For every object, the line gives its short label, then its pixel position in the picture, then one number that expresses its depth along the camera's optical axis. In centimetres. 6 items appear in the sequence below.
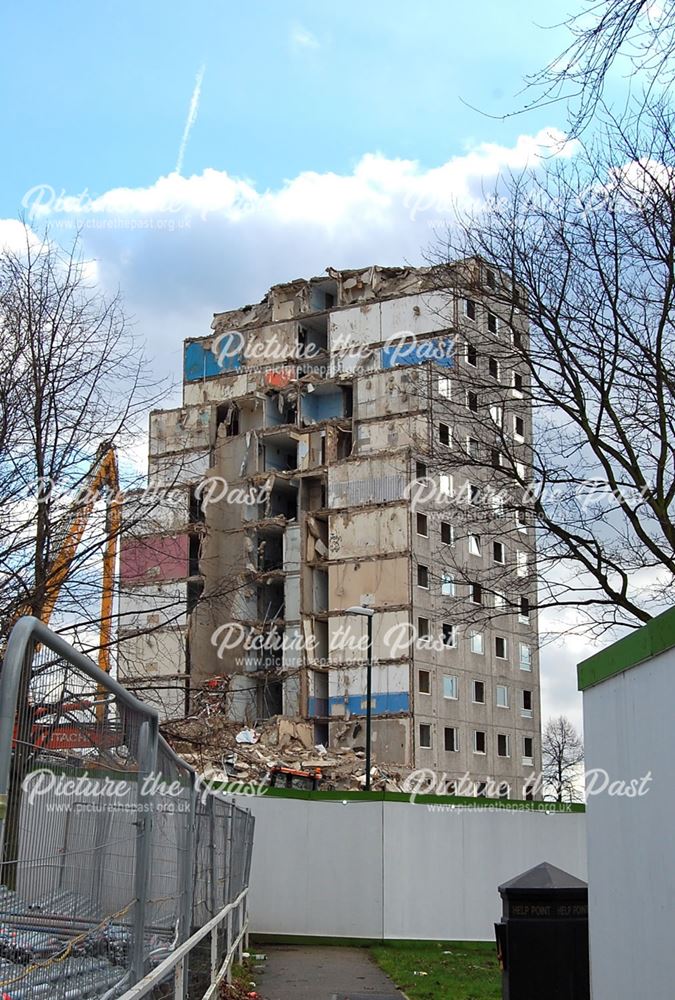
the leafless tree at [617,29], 551
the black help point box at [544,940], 980
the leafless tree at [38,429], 1497
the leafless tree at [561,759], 8131
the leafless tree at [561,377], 1523
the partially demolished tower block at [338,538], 5975
